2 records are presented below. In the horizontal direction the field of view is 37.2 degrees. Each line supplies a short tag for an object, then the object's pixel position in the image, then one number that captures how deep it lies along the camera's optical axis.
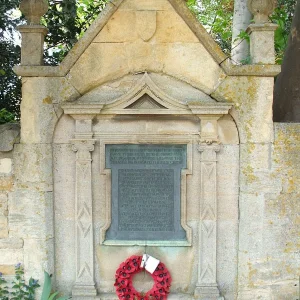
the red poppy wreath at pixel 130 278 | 5.15
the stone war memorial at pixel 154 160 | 5.07
